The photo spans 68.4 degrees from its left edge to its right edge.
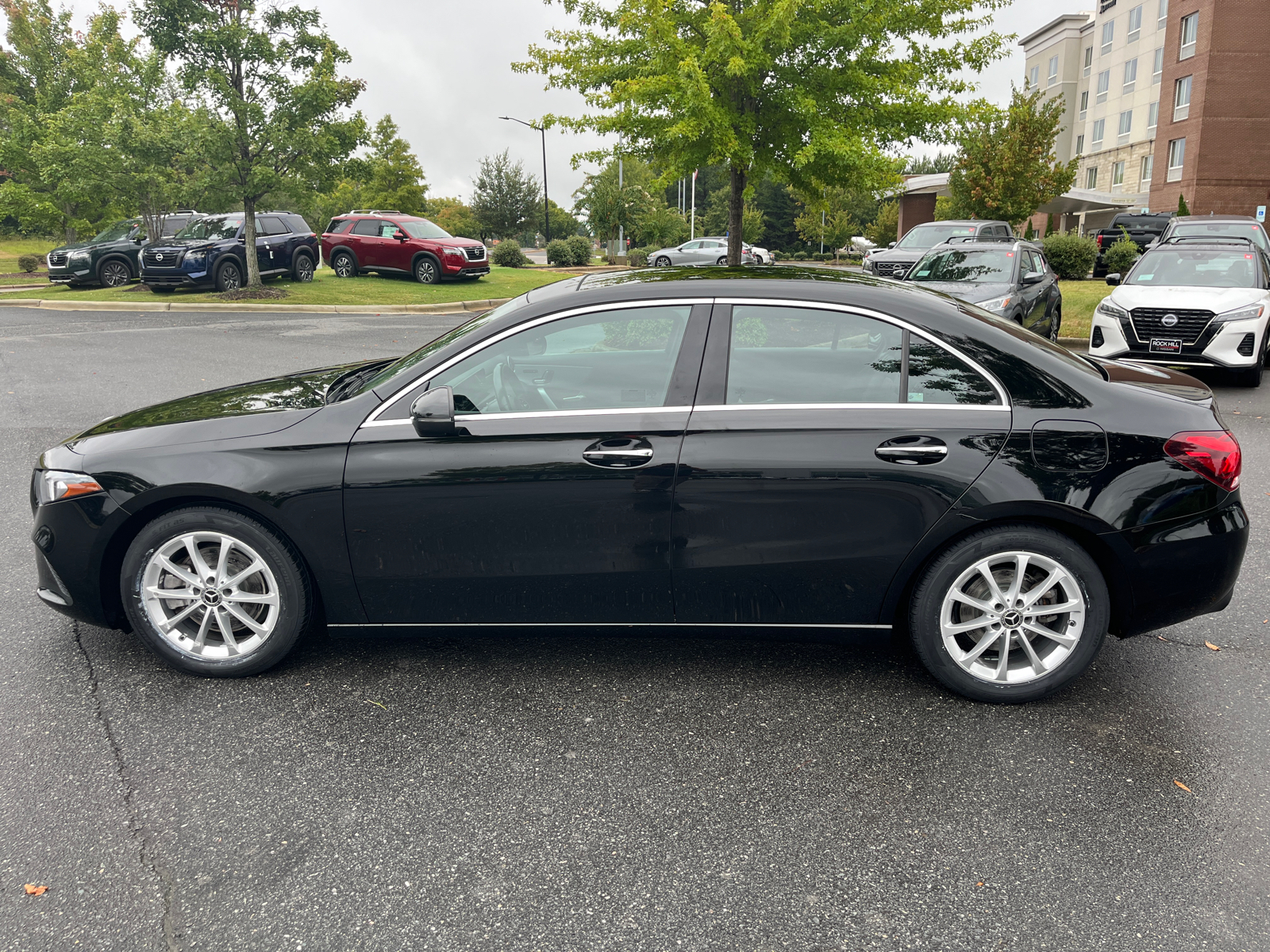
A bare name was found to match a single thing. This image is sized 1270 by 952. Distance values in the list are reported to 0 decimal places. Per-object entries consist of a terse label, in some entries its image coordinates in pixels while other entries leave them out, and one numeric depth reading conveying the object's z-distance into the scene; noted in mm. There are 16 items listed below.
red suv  24766
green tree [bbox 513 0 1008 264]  12445
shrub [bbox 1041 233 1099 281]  26328
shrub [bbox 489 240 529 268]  36438
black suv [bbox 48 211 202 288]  23797
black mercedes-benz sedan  3496
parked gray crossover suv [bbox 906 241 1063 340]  11664
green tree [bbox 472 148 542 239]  60094
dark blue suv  21594
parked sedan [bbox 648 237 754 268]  37938
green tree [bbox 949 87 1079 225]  28297
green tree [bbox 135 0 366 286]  19047
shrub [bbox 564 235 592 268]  37562
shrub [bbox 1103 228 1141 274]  27312
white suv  10898
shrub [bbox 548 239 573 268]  37125
